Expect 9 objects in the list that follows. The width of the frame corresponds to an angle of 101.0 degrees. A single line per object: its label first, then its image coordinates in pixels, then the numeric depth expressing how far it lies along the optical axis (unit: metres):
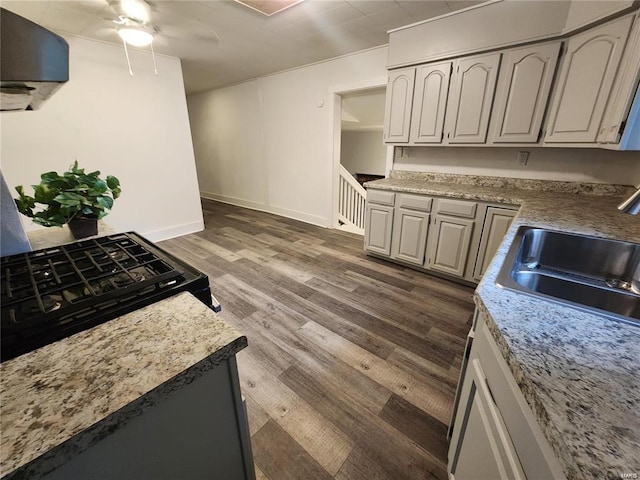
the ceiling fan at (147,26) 2.17
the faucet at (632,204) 0.81
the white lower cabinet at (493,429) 0.51
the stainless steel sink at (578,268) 1.01
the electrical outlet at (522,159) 2.44
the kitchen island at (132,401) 0.42
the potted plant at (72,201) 1.19
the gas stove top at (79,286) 0.61
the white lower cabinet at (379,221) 2.84
